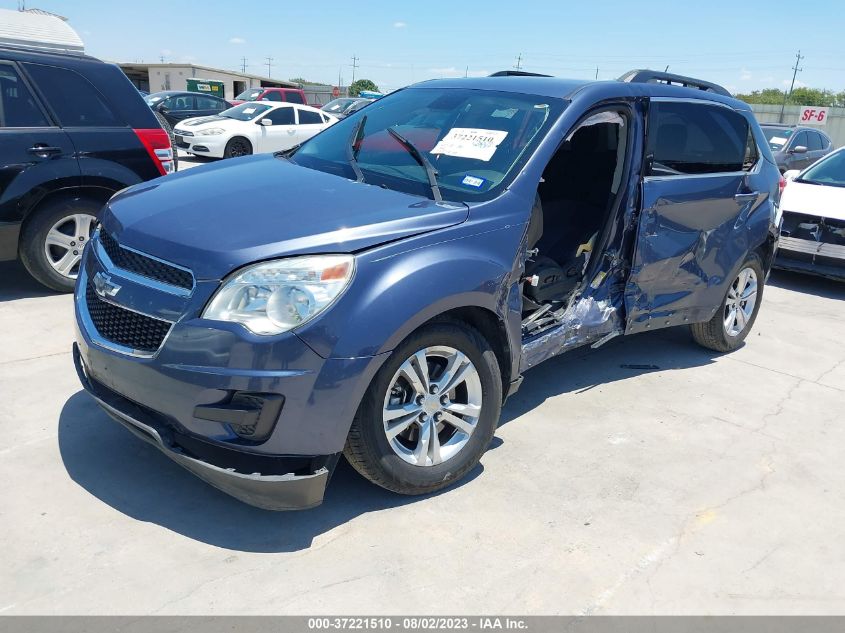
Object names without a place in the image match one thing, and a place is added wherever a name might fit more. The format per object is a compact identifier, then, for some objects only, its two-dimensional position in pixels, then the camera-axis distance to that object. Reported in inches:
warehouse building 1885.8
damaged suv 105.4
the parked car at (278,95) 957.8
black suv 210.5
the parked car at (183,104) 775.7
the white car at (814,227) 301.4
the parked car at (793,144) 535.8
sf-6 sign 964.6
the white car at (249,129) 603.9
